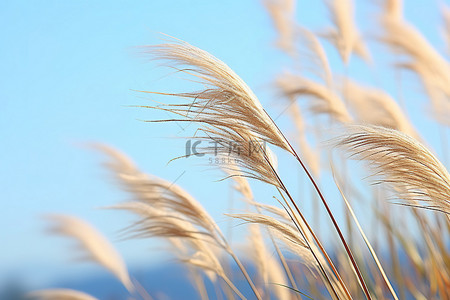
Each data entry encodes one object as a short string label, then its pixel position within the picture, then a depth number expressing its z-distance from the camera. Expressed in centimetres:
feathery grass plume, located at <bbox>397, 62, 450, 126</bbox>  387
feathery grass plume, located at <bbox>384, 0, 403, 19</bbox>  500
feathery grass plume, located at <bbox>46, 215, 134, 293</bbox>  502
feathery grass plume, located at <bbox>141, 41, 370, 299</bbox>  209
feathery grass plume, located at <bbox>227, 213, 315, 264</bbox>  237
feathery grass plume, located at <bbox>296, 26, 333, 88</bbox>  453
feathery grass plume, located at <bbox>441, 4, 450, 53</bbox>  431
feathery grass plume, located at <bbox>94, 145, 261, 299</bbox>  293
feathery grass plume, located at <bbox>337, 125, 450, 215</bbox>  196
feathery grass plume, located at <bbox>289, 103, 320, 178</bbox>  478
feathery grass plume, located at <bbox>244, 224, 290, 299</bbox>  357
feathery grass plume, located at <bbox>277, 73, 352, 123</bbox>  386
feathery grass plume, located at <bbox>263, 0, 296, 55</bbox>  500
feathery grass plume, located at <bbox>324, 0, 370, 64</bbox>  469
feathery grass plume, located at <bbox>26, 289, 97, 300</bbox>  448
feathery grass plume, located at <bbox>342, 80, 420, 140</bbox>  407
